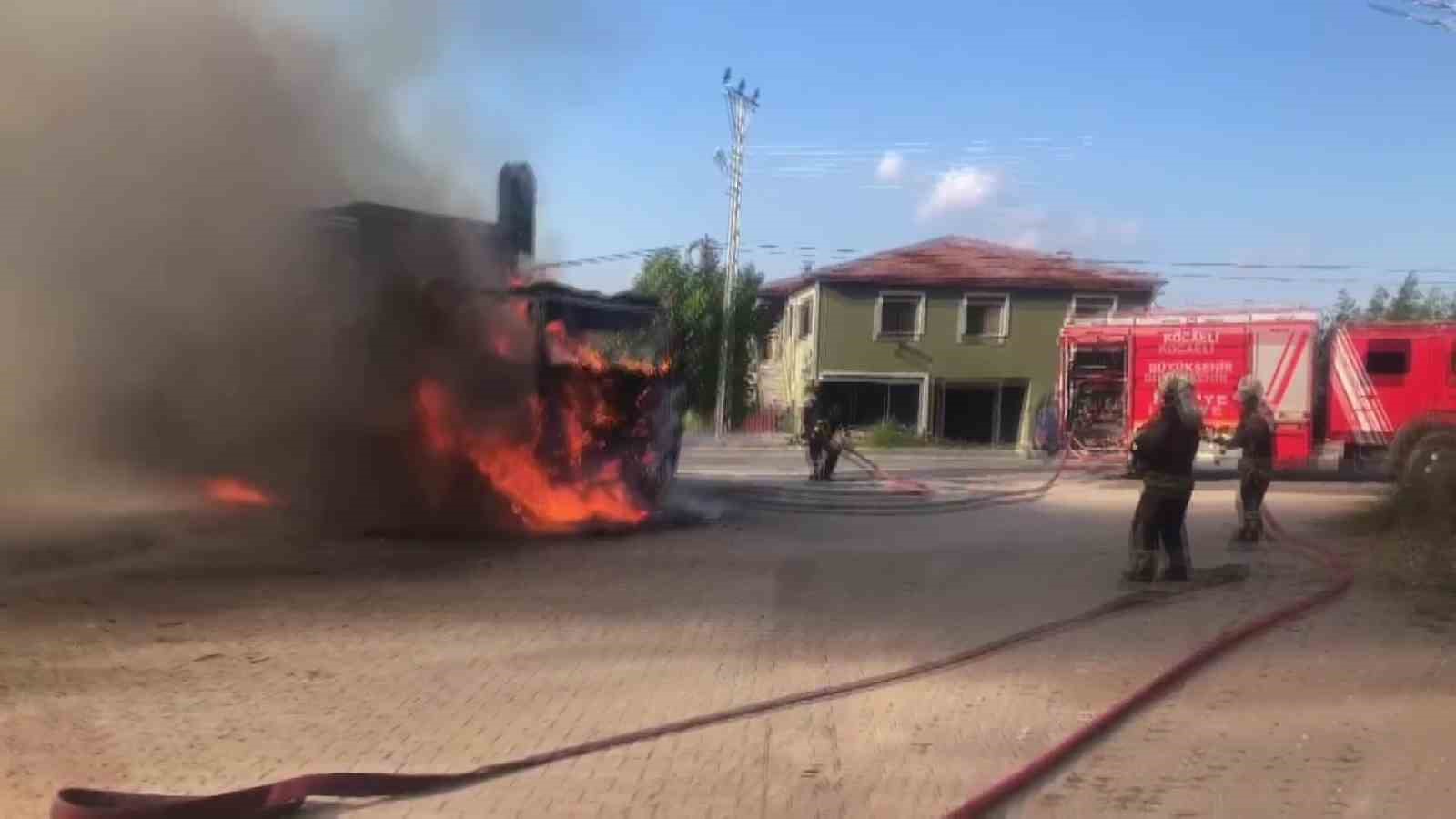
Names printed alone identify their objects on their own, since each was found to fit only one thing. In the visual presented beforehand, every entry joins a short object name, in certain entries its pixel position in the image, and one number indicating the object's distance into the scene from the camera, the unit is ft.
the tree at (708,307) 115.24
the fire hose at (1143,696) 14.90
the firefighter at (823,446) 58.23
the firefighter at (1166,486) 28.94
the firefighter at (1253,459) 35.47
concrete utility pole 105.09
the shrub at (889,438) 106.22
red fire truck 57.82
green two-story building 114.42
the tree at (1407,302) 110.83
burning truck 37.22
